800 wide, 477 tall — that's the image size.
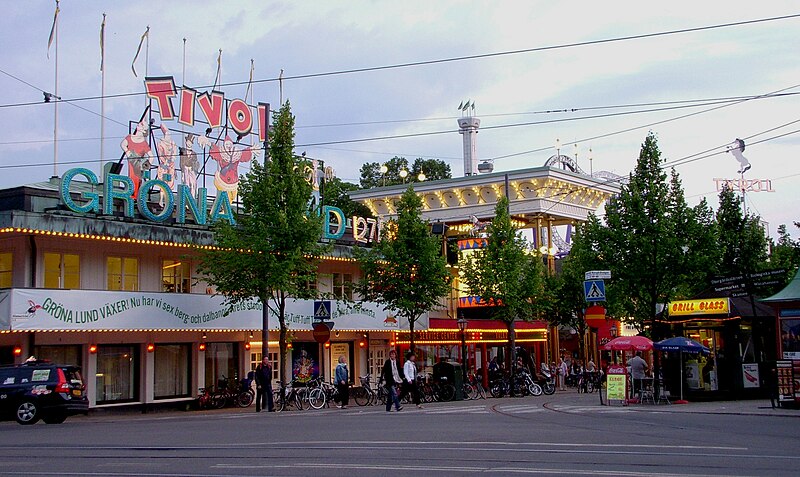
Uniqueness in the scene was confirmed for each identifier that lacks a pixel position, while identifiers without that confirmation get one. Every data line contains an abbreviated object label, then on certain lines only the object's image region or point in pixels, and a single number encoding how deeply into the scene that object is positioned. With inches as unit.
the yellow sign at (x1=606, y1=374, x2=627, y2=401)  1196.5
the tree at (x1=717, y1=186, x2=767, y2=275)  1561.3
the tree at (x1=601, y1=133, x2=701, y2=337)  1300.4
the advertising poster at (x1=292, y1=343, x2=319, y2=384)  1637.6
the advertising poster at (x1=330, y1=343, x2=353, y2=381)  1707.7
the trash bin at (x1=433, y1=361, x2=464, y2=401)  1521.9
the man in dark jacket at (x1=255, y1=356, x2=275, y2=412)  1261.3
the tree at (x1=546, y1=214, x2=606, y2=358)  2065.7
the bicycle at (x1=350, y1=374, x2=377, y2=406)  1408.7
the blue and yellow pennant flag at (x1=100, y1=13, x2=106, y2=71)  1548.4
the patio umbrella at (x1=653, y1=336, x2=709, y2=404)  1168.2
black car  1024.9
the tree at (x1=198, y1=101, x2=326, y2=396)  1334.9
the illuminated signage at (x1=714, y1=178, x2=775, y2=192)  2752.5
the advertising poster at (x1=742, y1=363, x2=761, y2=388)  1251.8
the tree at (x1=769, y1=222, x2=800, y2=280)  1627.6
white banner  1181.7
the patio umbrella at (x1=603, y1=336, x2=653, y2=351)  1198.9
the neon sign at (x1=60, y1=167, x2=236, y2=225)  1240.0
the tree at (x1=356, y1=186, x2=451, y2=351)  1608.0
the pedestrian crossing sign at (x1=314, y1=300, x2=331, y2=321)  1306.6
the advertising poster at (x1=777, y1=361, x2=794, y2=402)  1021.2
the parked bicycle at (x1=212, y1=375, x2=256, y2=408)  1422.2
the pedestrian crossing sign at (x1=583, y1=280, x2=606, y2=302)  1151.0
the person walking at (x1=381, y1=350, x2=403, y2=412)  1130.0
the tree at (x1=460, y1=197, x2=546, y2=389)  1796.3
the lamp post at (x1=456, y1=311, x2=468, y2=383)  1733.5
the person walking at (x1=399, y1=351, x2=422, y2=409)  1195.9
